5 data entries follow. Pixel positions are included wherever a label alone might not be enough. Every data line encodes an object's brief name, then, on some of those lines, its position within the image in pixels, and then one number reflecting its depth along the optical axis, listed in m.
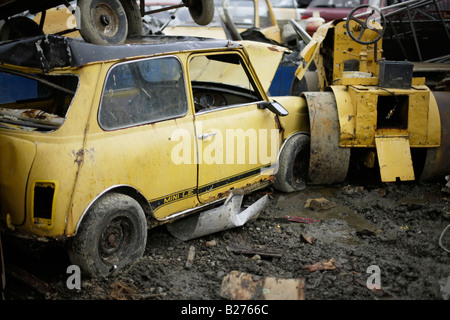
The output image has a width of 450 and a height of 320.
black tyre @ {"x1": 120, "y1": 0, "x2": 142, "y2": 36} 4.97
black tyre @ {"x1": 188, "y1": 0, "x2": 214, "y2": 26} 5.12
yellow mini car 3.33
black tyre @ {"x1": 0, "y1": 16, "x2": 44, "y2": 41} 4.89
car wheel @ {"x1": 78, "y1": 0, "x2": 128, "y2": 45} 3.87
